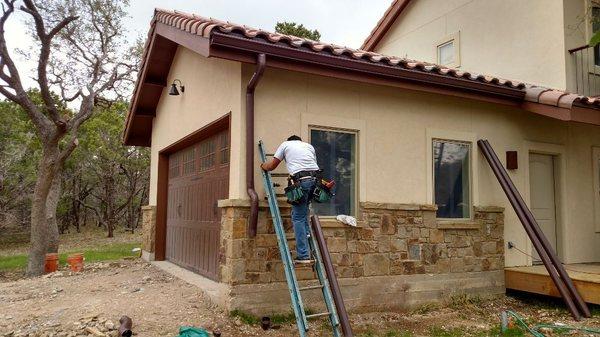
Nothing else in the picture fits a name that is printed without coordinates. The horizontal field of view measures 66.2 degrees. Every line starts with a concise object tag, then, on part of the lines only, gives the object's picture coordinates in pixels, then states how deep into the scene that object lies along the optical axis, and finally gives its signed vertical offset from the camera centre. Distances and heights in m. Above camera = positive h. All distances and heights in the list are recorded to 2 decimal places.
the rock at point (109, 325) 5.43 -1.48
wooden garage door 7.51 -0.02
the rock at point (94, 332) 5.24 -1.51
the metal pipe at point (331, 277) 5.04 -0.87
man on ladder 5.50 +0.28
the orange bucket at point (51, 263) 11.78 -1.63
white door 8.84 +0.23
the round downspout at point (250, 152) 5.84 +0.64
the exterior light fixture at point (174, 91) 8.64 +2.07
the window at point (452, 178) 7.67 +0.42
